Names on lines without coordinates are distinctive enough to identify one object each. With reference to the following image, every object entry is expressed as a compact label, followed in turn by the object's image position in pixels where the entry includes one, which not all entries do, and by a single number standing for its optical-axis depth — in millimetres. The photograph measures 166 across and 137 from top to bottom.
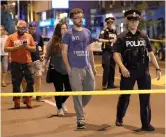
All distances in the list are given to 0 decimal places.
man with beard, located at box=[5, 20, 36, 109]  13816
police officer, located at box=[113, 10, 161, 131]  10526
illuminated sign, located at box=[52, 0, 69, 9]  63485
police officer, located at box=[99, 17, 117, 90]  18178
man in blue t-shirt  10988
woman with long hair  12668
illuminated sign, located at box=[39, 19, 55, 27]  87172
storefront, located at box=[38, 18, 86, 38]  88106
